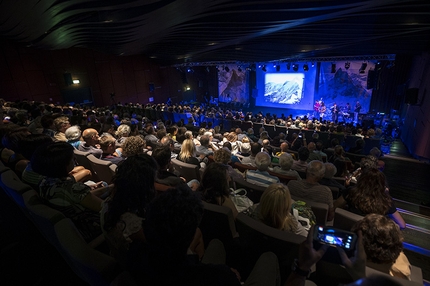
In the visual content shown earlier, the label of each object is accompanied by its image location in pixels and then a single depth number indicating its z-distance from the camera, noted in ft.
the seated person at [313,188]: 8.01
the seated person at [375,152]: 15.85
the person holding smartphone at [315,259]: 3.43
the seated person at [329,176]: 10.36
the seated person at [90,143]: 11.22
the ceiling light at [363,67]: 38.01
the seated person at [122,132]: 15.52
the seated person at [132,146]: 9.84
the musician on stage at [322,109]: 47.66
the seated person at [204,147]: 14.30
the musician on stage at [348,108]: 45.27
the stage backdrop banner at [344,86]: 44.16
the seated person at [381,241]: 4.20
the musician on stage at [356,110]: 43.71
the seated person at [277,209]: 5.36
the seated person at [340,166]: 14.01
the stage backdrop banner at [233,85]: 62.85
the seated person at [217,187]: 6.35
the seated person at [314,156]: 15.19
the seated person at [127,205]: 4.32
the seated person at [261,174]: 9.21
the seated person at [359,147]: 19.93
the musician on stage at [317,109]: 48.66
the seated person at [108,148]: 10.77
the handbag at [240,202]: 7.14
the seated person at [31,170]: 6.29
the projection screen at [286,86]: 50.62
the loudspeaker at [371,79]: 37.60
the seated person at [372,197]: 6.66
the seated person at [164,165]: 7.86
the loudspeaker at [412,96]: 28.48
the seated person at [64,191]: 5.32
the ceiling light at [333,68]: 42.47
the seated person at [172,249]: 2.71
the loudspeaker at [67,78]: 41.73
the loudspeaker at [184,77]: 63.37
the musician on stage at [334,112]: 45.05
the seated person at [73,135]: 12.01
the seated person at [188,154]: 11.53
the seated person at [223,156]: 10.24
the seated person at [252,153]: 13.35
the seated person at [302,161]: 12.74
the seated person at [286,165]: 10.67
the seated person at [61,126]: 13.40
